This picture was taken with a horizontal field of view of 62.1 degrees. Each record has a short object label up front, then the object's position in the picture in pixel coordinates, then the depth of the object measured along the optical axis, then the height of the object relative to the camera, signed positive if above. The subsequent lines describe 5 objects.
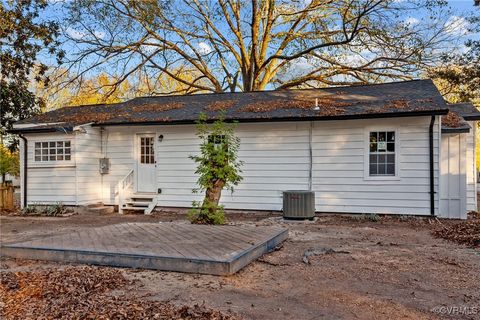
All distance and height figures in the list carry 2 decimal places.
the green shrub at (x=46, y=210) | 11.70 -1.43
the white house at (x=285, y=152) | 10.06 +0.30
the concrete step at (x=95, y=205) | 12.22 -1.34
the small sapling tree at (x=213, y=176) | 7.84 -0.27
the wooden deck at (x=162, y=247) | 4.88 -1.20
